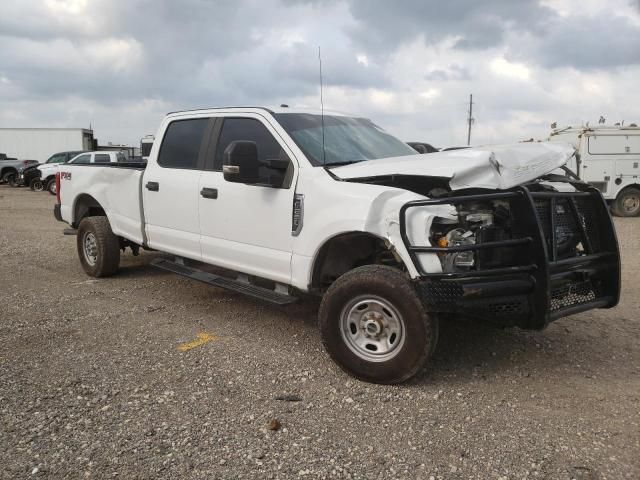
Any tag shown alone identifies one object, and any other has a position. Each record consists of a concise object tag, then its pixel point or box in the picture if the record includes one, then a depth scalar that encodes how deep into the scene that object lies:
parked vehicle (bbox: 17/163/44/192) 24.39
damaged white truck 3.37
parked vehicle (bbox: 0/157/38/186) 26.34
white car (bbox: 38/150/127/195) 19.45
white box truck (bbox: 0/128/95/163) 30.58
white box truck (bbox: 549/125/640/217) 14.55
